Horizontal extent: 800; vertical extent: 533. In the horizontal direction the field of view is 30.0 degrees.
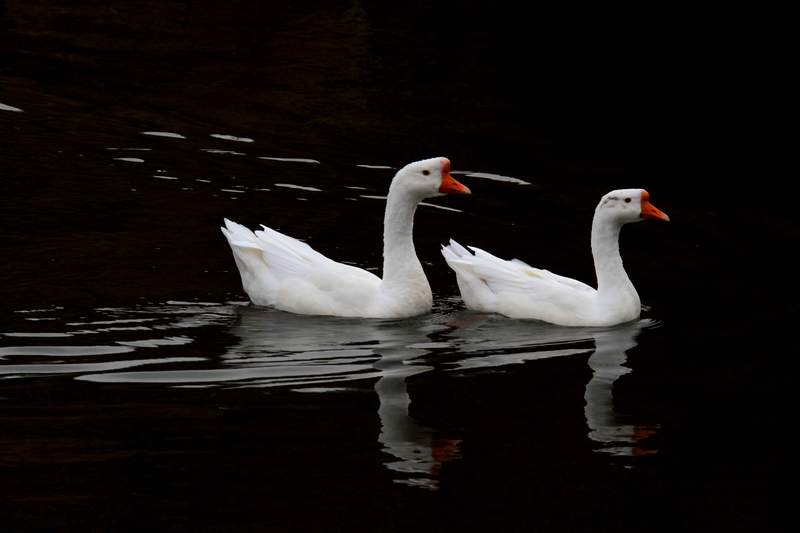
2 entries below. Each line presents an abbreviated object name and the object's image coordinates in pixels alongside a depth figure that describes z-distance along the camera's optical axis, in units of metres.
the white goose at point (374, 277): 11.71
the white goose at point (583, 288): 11.75
